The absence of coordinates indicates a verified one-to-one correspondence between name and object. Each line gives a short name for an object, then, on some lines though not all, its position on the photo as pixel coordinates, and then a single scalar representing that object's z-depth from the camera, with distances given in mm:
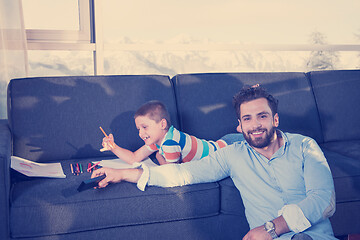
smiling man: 1176
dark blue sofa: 1423
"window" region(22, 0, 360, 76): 2924
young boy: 1753
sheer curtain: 2447
